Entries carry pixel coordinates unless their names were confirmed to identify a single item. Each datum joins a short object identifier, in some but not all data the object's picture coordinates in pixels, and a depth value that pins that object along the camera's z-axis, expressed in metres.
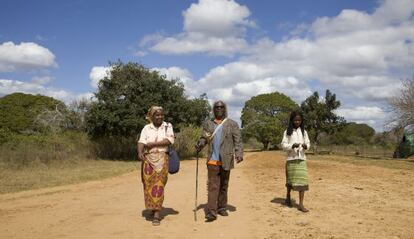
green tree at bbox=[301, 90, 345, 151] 46.59
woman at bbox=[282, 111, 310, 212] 8.41
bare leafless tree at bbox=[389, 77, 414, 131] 31.83
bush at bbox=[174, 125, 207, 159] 31.42
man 7.69
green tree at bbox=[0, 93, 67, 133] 33.69
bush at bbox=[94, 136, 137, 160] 27.55
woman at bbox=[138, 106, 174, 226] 7.59
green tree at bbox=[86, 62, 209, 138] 26.19
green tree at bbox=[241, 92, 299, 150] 55.59
